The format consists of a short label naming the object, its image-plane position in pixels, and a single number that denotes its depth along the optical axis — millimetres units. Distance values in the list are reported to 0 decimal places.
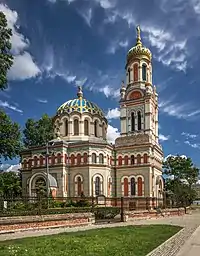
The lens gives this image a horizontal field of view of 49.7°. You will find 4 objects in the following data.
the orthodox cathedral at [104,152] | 30143
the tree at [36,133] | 37184
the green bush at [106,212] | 16327
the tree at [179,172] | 40258
